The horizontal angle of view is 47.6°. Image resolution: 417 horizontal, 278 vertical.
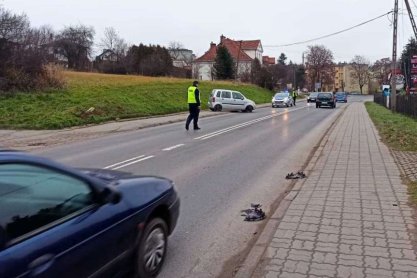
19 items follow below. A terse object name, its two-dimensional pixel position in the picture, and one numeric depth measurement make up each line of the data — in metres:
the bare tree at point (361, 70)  141.12
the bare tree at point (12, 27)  27.15
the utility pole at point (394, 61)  33.53
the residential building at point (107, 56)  87.86
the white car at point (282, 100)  46.75
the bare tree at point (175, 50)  109.81
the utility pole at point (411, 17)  30.04
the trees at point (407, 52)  63.94
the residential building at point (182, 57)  110.12
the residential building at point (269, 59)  146.38
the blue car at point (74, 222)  2.74
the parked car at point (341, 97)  73.34
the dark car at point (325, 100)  45.56
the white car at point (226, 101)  35.03
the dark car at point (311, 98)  61.26
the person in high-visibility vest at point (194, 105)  18.88
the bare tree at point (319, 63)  106.31
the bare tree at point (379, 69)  121.66
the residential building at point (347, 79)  152.50
